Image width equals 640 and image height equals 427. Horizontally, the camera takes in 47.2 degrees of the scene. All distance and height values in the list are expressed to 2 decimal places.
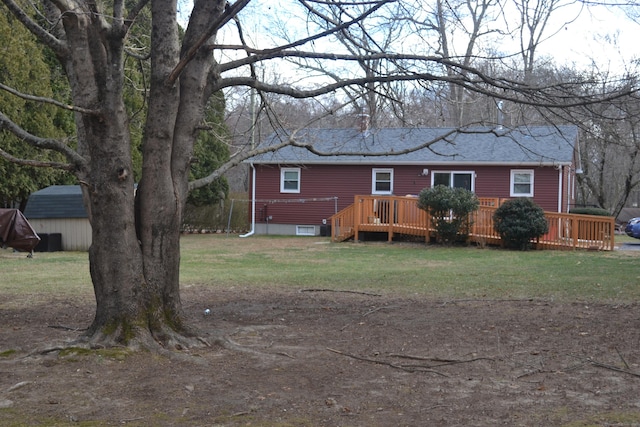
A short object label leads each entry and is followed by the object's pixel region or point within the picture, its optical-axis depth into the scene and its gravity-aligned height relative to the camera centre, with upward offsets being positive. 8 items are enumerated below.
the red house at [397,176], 27.06 +1.85
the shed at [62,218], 21.75 +0.03
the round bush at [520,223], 20.08 +0.06
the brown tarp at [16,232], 19.22 -0.37
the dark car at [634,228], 26.84 -0.06
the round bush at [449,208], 21.09 +0.46
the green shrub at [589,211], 29.17 +0.59
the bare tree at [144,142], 6.80 +0.74
